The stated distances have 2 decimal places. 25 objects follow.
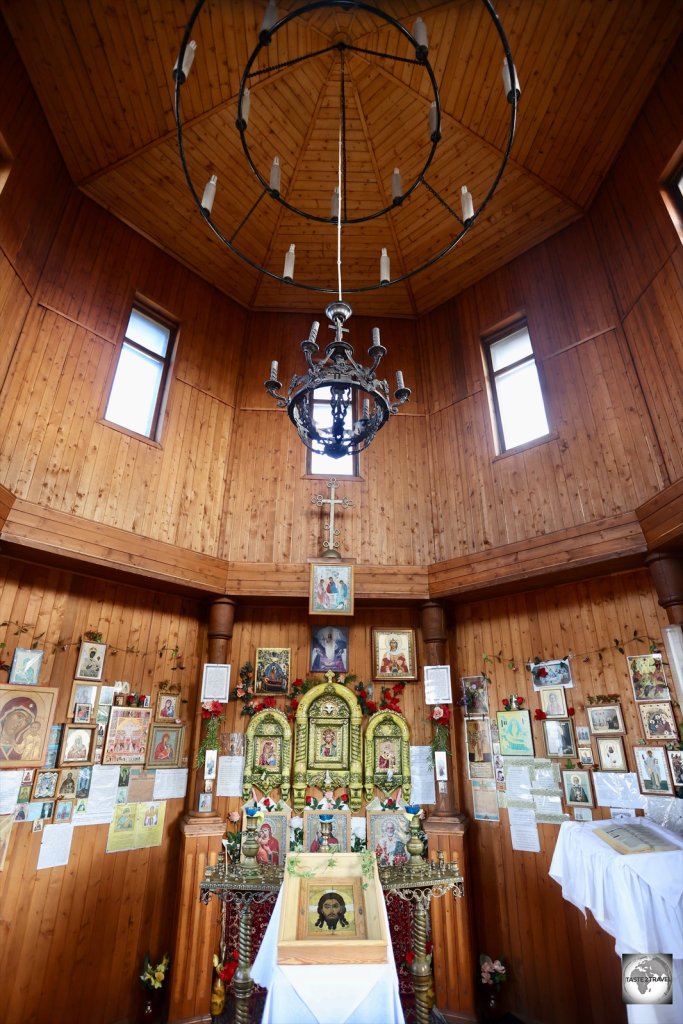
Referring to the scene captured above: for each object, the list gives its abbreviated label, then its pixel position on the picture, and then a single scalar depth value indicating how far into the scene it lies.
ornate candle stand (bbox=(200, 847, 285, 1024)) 4.07
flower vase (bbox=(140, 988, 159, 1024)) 5.29
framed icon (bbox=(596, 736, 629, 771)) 5.29
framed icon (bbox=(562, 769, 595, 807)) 5.42
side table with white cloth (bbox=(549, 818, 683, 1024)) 3.03
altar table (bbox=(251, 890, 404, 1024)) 2.83
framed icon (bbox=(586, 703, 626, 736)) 5.38
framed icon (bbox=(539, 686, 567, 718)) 5.76
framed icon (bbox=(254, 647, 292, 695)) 6.63
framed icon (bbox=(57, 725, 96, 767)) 5.42
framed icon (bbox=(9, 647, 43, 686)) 5.24
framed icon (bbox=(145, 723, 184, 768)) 6.03
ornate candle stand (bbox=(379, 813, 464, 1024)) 4.09
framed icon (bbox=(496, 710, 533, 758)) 5.92
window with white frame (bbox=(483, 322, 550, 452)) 6.73
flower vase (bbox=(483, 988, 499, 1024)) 5.39
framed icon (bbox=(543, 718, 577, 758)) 5.64
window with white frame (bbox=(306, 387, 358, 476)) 7.45
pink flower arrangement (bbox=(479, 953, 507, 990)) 5.46
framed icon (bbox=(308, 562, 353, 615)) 6.32
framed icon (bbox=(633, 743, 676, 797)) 4.98
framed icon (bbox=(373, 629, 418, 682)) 6.69
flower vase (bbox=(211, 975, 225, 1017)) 5.36
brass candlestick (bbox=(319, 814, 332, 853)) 4.80
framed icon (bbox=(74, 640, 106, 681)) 5.69
